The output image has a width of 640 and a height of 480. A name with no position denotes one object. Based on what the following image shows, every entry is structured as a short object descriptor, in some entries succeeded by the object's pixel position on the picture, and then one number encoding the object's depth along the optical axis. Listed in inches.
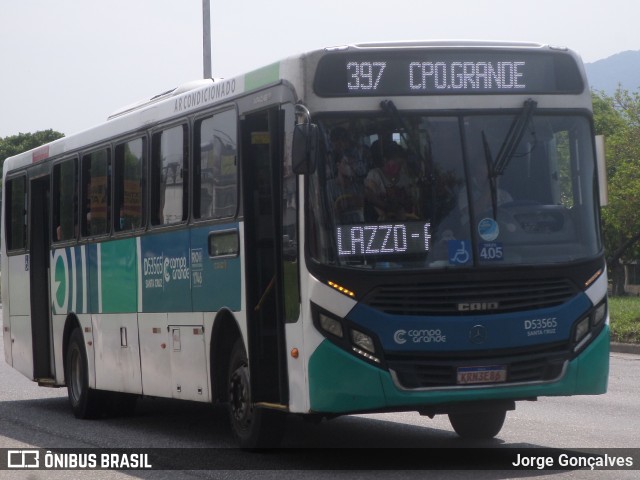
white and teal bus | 714.0
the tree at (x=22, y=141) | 7439.2
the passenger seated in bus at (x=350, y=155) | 726.1
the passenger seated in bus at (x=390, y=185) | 724.9
